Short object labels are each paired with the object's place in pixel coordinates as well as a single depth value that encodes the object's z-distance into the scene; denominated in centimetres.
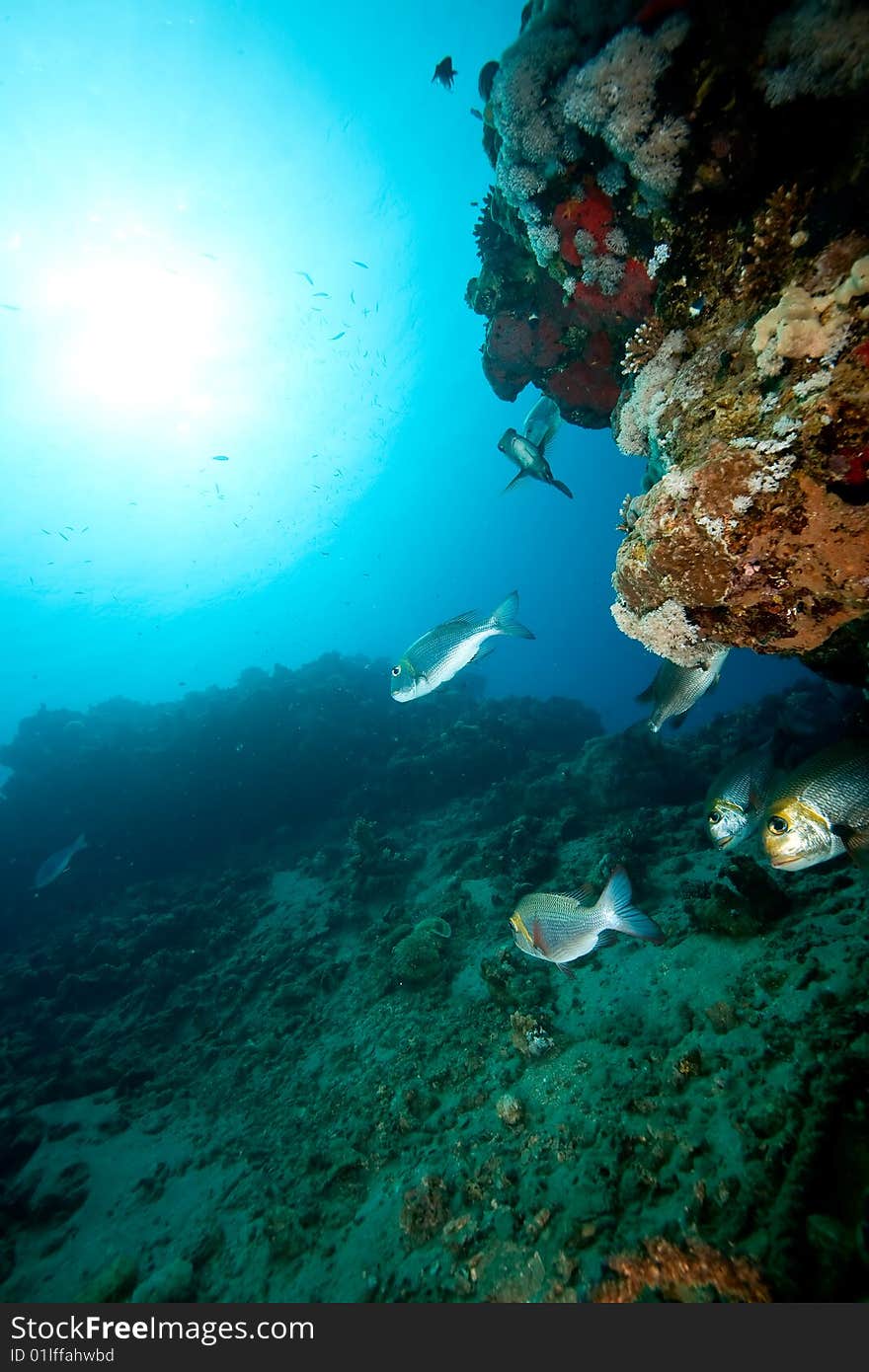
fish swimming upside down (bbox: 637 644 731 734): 331
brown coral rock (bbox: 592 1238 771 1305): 202
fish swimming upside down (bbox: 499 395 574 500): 514
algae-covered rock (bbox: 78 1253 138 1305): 368
